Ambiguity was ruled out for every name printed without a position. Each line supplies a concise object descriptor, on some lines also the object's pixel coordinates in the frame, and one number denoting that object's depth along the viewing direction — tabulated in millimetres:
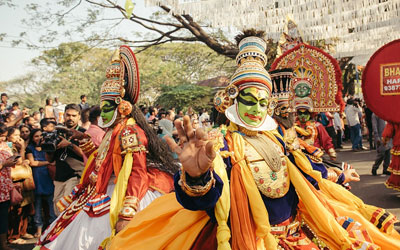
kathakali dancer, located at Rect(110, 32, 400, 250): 2131
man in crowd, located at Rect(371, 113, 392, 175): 8234
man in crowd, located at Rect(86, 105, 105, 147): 4764
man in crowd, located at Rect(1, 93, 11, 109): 10155
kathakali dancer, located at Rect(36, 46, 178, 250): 3158
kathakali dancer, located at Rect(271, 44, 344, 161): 5492
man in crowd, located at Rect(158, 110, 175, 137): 8212
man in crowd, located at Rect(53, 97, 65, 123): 9945
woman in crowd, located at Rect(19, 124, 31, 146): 6200
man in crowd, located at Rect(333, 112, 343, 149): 14938
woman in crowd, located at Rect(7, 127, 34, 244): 5352
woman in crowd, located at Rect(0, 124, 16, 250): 4453
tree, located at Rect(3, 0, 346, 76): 12203
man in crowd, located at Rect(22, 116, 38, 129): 7208
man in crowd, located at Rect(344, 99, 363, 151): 13391
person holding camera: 4551
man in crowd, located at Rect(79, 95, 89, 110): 9678
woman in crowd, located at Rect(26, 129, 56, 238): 5582
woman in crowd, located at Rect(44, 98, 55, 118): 10052
